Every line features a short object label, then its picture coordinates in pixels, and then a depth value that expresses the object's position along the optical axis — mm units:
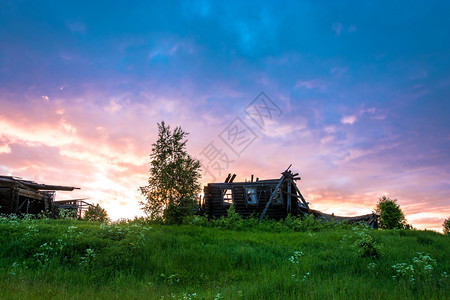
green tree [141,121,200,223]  20953
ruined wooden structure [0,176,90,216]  26688
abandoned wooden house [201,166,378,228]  30109
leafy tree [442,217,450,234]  53000
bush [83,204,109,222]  39031
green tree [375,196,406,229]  42731
